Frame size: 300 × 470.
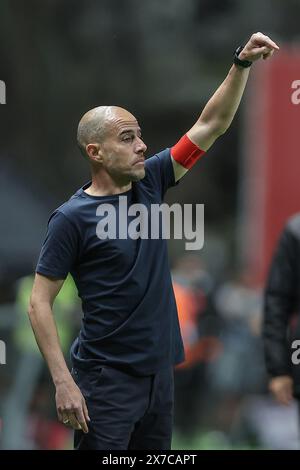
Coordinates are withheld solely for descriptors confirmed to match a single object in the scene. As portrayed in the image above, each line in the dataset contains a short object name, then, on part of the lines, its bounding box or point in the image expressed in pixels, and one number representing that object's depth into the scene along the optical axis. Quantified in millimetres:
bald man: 10117
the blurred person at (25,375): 17750
